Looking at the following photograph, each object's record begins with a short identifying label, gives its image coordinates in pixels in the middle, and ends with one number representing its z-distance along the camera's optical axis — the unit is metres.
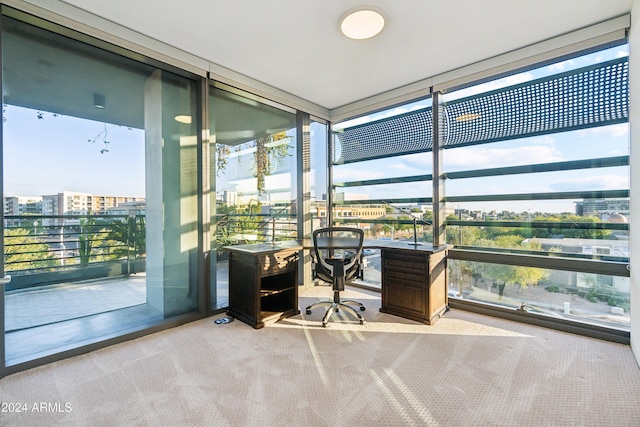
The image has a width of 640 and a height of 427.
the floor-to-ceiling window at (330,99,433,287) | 3.87
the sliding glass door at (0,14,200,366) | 2.29
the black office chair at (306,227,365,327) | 3.07
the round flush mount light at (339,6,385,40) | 2.35
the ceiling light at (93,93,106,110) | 2.66
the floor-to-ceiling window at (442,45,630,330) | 2.67
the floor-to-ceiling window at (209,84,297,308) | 3.45
